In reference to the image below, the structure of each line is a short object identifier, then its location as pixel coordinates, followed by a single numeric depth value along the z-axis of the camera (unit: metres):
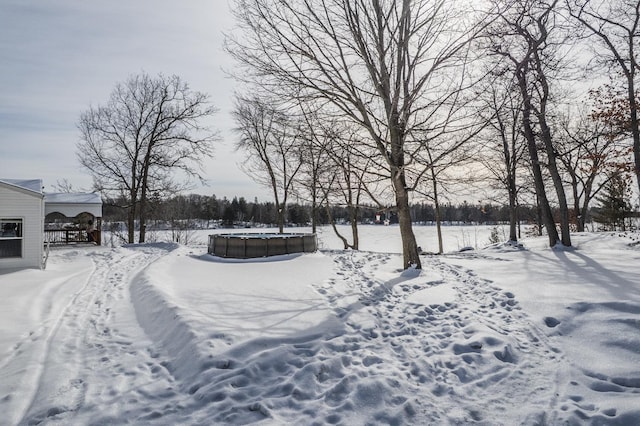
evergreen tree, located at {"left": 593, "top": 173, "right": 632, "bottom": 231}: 23.86
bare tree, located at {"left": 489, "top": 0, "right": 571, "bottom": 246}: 12.11
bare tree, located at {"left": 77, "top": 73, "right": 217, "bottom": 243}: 21.84
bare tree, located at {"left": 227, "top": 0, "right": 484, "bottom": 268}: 8.14
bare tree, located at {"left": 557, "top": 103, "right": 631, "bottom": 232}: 19.41
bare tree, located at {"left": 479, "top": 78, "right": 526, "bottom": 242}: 17.86
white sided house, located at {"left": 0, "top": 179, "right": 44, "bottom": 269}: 11.73
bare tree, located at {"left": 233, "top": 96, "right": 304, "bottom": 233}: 21.54
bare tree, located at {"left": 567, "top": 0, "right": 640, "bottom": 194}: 12.43
